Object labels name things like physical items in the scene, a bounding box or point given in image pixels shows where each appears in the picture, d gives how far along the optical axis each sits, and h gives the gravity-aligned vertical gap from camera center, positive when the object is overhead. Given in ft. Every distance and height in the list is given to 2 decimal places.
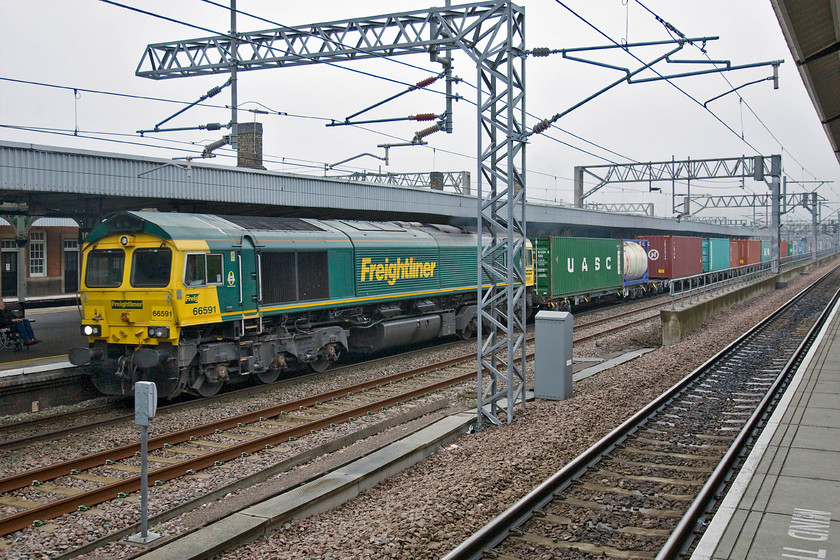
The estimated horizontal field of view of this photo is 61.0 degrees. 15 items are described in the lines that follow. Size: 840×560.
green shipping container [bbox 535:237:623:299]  84.07 +0.01
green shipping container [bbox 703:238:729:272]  140.77 +2.24
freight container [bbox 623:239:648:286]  111.45 +0.43
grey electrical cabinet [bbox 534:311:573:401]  42.50 -5.34
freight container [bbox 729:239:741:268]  163.12 +2.81
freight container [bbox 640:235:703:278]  123.95 +1.66
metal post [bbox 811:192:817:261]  202.33 +15.21
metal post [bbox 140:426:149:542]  22.72 -7.42
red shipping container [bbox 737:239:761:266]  173.27 +3.45
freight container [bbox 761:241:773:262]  208.03 +4.09
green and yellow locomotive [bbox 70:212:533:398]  41.68 -1.93
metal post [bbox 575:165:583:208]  146.00 +16.52
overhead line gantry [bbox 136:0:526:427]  36.37 +7.09
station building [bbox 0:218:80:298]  108.27 +1.78
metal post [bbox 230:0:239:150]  51.85 +14.07
